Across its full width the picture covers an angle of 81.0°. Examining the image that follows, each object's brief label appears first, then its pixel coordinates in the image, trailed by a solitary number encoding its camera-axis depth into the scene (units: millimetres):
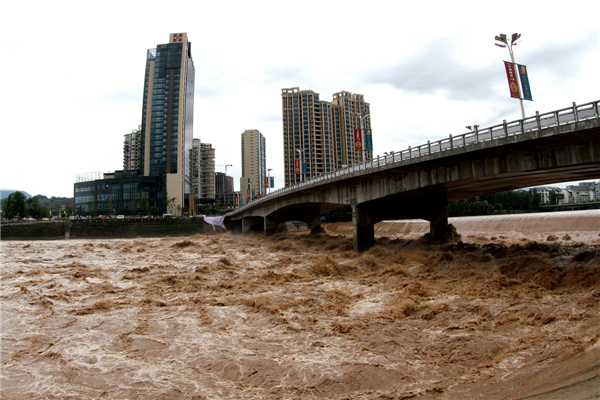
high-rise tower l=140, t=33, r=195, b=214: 130750
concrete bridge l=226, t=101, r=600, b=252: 18859
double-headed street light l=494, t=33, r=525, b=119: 25812
